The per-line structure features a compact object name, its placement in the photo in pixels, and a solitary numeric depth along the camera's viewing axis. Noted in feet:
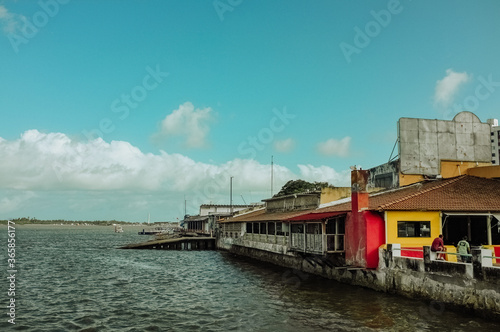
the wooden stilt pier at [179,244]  215.10
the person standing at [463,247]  68.21
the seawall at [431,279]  56.24
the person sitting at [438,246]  67.87
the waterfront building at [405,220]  78.38
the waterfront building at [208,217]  275.57
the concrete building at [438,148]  106.01
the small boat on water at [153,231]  448.20
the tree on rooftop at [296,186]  302.04
